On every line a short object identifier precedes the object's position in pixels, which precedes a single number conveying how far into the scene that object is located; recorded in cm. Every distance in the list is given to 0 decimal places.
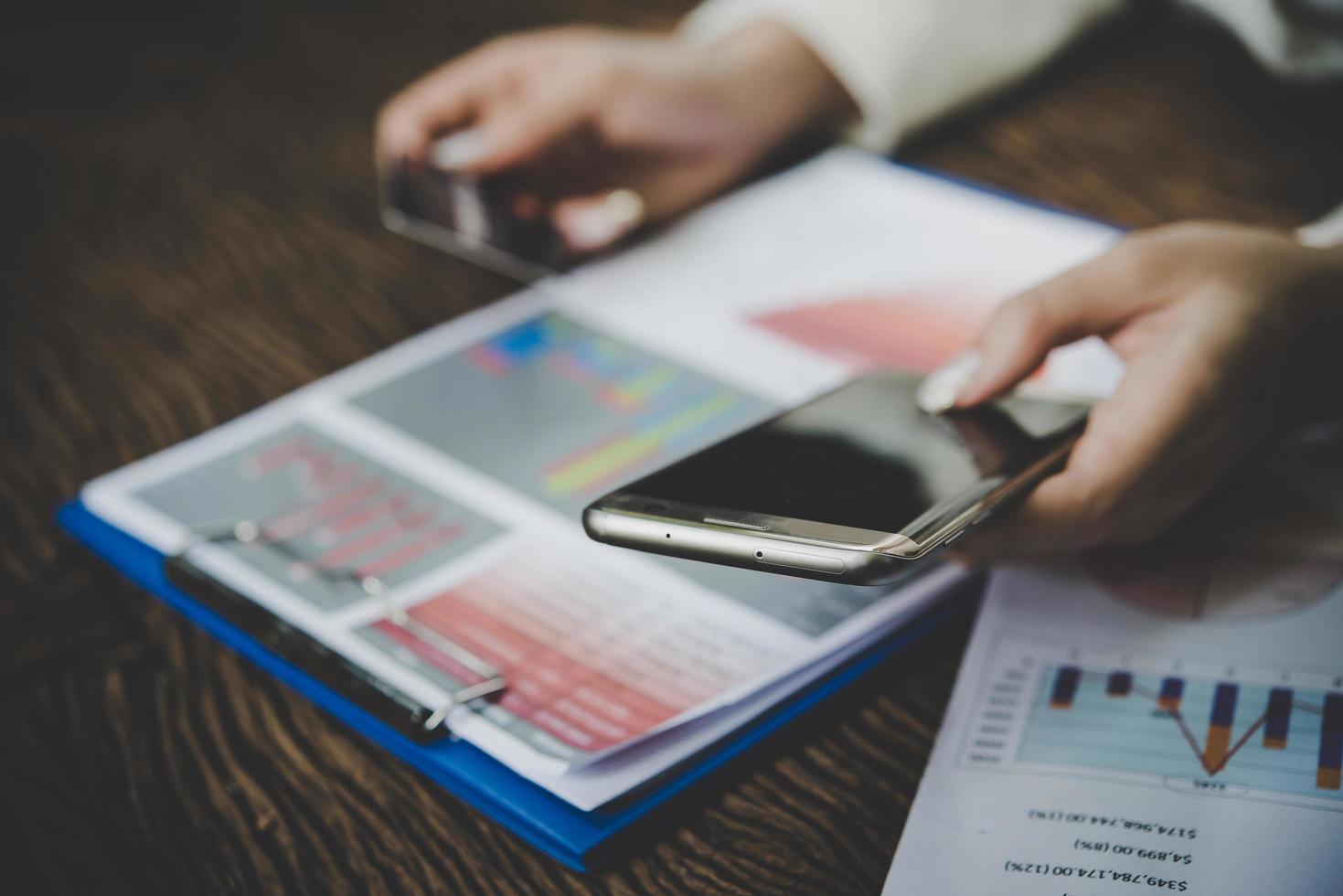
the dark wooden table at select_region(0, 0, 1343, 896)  35
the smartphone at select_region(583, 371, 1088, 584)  33
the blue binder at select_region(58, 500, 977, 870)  34
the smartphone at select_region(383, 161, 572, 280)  62
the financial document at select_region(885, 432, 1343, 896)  32
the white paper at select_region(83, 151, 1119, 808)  38
